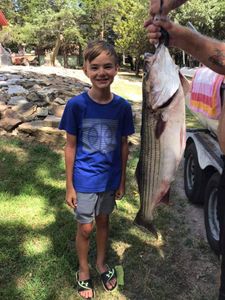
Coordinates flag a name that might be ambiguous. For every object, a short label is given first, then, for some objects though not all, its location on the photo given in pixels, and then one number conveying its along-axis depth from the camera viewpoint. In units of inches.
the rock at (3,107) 186.7
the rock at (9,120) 174.9
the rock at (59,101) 219.4
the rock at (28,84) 268.0
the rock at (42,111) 194.2
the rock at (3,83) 268.6
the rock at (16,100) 206.4
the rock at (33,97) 219.6
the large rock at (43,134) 166.8
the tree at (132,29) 676.7
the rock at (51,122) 176.2
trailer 91.0
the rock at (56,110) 198.0
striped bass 45.9
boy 65.1
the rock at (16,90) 230.6
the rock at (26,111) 187.8
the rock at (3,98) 210.3
